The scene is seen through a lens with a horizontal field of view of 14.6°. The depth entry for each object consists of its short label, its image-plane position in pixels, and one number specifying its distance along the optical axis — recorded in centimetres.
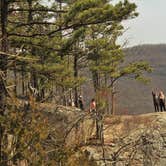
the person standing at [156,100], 3447
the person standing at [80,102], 3503
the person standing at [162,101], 3331
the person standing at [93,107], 2020
